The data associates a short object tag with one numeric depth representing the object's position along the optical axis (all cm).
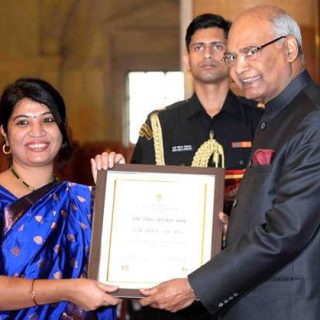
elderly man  256
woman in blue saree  282
